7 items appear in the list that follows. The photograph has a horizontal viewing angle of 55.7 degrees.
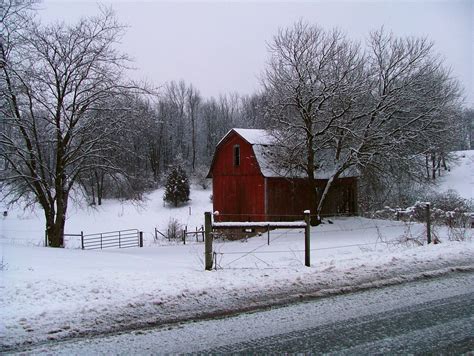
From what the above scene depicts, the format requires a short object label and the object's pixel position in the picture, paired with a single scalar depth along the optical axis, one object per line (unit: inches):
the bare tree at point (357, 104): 852.0
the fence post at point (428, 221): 455.5
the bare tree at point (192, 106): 2744.1
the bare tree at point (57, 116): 628.7
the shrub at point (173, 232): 1130.7
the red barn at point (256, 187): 1005.8
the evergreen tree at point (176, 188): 1822.1
